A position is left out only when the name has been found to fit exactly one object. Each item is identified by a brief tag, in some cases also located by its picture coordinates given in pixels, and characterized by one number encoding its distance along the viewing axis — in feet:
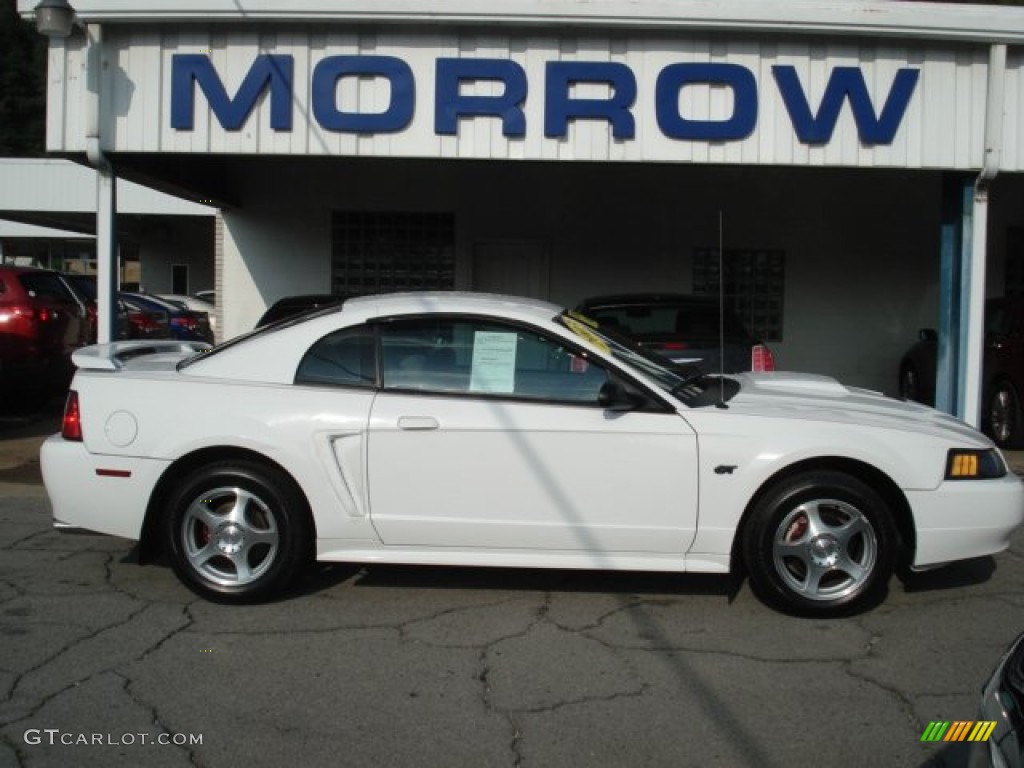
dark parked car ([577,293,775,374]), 28.14
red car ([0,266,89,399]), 35.17
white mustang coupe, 15.93
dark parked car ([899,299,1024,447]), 32.76
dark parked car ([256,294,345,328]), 31.60
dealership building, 27.71
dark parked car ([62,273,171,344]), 41.11
